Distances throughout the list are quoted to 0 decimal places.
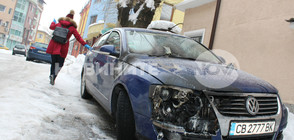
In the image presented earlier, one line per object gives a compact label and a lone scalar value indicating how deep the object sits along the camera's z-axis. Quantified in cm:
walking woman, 515
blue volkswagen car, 188
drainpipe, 832
